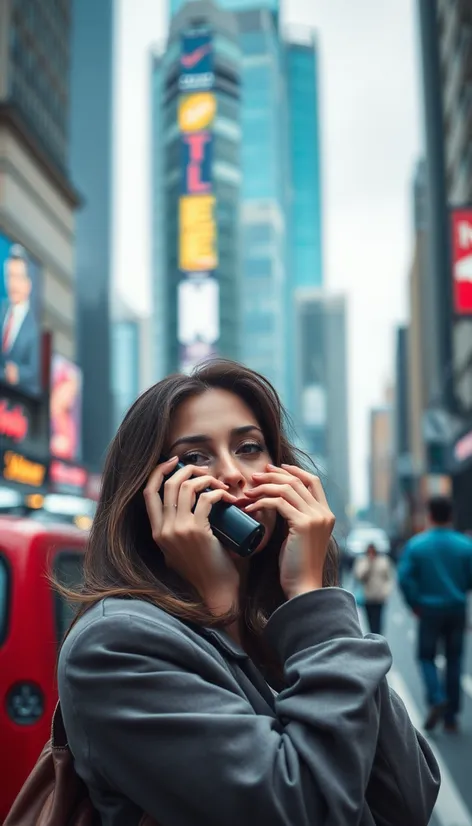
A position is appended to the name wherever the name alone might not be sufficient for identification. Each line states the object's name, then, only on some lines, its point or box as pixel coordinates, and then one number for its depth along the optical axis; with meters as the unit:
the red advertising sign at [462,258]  23.30
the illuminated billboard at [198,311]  72.50
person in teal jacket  8.18
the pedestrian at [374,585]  12.75
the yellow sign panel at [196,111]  77.31
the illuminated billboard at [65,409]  48.72
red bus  3.81
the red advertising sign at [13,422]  35.37
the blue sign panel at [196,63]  78.19
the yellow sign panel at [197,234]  73.69
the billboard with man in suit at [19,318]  36.28
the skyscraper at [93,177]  124.69
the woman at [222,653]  1.44
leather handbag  1.57
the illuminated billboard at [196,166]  75.50
